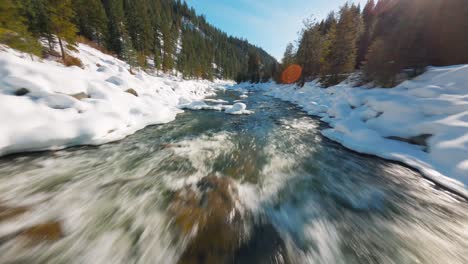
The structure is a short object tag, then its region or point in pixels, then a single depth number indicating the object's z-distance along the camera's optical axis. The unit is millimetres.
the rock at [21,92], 6043
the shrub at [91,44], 28569
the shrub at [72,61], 16078
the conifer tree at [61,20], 17172
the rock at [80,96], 7452
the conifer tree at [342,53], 22953
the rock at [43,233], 2714
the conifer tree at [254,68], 69438
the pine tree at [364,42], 28433
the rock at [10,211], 3049
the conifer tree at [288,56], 45172
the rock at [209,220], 2730
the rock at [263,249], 2756
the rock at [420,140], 6105
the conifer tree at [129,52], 30188
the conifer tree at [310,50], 29578
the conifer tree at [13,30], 13047
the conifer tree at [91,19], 30659
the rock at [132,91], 11205
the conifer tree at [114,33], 34500
